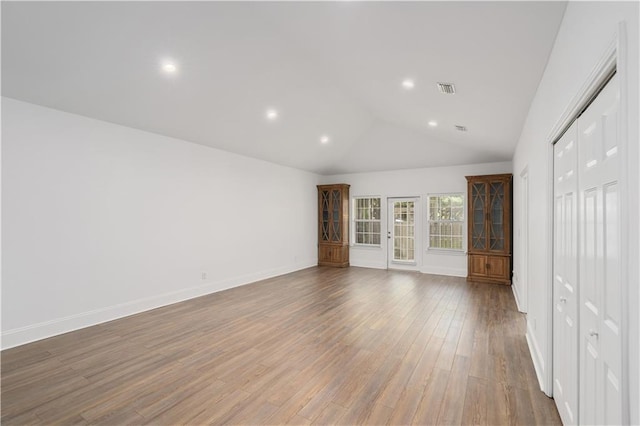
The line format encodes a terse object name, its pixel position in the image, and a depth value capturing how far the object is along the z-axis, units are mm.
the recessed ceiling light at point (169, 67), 3453
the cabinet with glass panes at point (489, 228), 6179
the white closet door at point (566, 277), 1784
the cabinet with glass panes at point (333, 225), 8508
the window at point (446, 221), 7227
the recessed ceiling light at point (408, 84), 3449
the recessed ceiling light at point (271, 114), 5111
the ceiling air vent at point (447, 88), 3273
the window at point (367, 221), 8417
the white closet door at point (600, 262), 1181
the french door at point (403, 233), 7820
